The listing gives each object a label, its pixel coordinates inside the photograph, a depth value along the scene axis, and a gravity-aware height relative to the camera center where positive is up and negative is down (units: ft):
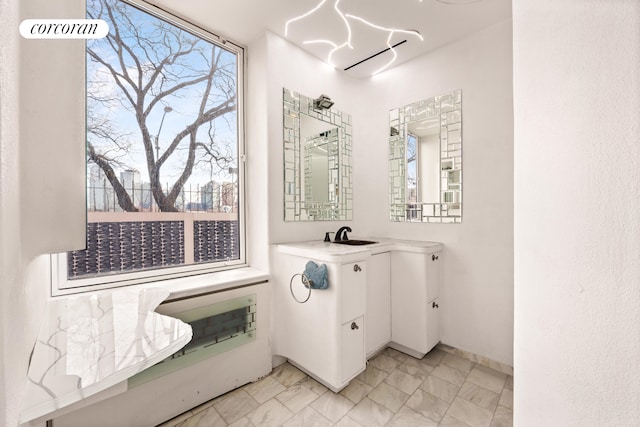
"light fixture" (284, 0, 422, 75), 6.17 +4.95
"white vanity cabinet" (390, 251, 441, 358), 6.94 -2.62
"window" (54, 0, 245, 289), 5.17 +1.44
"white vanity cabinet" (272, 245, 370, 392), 5.57 -2.61
